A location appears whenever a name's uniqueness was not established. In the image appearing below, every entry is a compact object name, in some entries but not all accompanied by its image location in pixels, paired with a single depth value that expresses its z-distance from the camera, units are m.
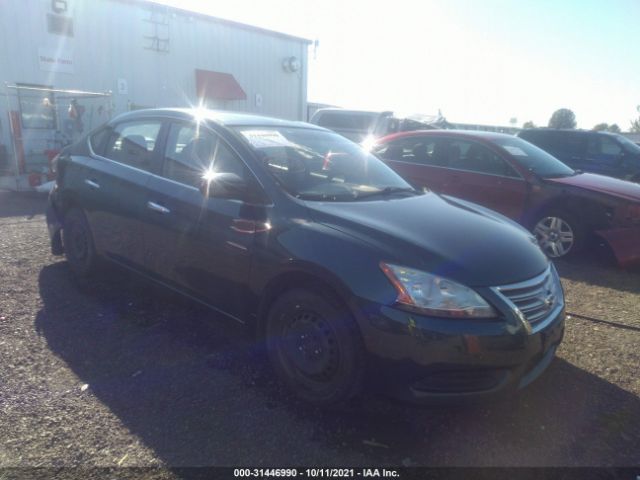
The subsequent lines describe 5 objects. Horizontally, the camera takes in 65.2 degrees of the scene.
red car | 5.74
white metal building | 14.26
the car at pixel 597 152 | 11.45
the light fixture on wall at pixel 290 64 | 22.69
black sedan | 2.47
